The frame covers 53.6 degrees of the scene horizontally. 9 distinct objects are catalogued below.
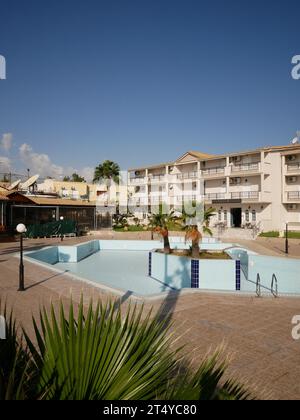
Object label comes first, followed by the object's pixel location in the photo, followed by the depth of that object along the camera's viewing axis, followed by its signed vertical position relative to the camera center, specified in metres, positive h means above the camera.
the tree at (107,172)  53.47 +7.59
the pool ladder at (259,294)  9.99 -2.75
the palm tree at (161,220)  19.20 -0.42
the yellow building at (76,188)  49.36 +4.61
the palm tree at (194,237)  15.60 -1.23
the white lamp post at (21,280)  10.41 -2.32
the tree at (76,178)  84.75 +10.50
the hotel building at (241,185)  36.38 +4.00
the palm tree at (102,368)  2.20 -1.25
